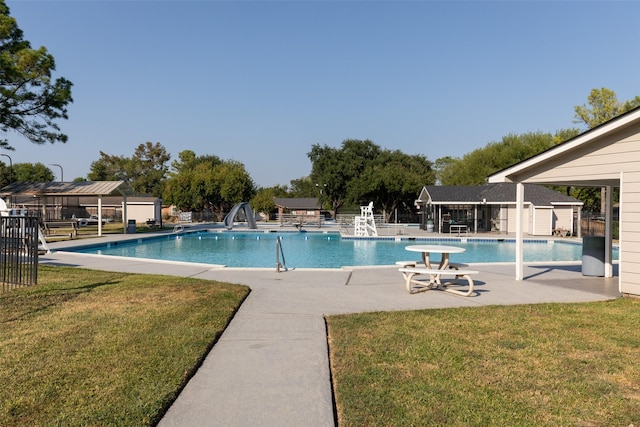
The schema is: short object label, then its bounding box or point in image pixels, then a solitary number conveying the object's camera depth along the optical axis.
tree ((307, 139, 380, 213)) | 52.53
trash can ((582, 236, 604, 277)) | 9.73
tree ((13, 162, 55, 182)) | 74.00
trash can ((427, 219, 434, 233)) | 29.75
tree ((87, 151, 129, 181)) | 79.56
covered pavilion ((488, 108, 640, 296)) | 7.24
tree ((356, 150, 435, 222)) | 40.84
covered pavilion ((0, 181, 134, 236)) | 24.33
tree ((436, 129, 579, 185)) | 43.89
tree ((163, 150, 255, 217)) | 48.47
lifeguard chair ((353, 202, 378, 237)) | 26.41
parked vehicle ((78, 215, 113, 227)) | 34.31
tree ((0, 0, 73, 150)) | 22.59
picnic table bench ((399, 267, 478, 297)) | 7.61
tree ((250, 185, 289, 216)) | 52.38
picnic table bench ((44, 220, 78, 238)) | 23.30
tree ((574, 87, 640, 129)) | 34.66
